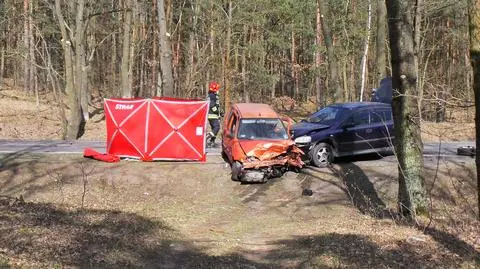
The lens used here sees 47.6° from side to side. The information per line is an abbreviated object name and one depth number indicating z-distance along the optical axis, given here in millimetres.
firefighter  17539
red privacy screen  16375
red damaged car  14648
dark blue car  15727
